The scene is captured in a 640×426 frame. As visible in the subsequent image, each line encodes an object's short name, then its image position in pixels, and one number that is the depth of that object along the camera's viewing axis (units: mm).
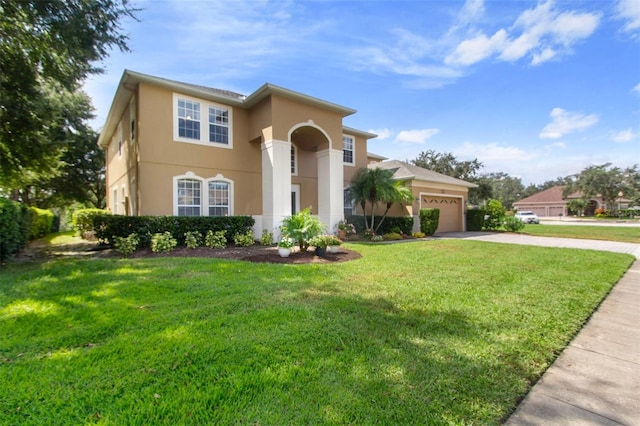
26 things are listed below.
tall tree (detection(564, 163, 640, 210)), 39531
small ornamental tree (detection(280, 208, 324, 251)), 8359
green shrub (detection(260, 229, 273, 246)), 11422
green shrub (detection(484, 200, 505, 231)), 19239
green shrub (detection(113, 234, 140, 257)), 8789
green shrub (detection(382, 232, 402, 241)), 14000
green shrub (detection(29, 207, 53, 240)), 14156
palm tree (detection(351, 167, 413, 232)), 13383
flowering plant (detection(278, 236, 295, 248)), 8242
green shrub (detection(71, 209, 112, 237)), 12852
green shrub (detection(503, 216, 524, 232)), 18719
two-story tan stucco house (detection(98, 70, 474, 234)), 10898
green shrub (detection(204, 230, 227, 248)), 10109
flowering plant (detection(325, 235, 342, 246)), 8531
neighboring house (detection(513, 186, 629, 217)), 45688
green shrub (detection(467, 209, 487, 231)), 19297
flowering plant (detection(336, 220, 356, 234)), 13453
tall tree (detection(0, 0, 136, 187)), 7527
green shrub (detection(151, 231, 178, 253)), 8984
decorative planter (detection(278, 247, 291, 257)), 8195
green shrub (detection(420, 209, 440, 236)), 15789
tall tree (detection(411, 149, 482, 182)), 32031
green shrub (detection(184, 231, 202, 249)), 9641
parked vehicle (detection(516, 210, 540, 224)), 33188
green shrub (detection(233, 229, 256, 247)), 10781
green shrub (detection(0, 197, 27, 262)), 6758
